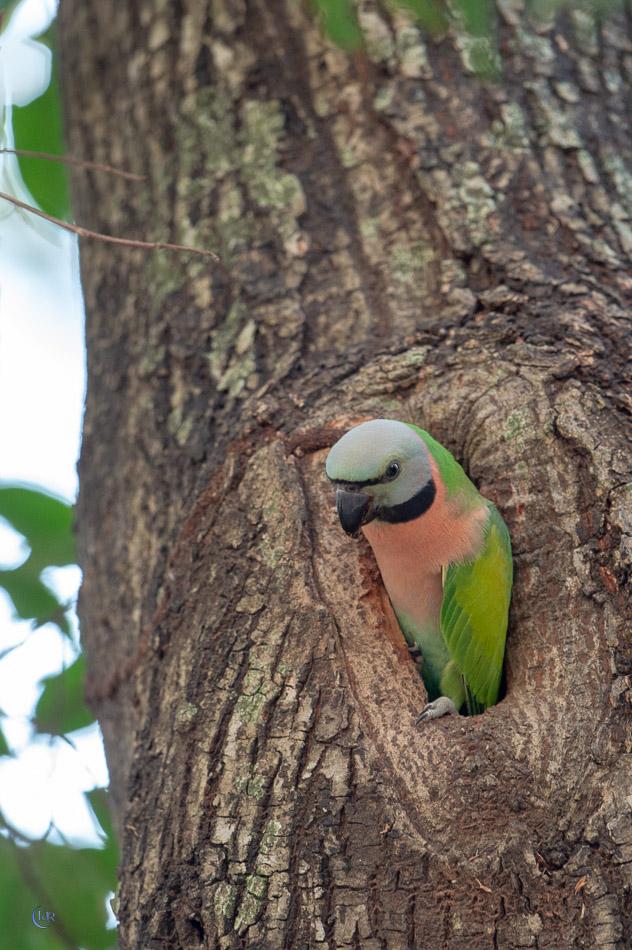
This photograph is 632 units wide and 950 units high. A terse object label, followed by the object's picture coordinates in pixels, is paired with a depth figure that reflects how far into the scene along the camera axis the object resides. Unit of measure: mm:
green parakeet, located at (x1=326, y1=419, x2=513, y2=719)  6023
